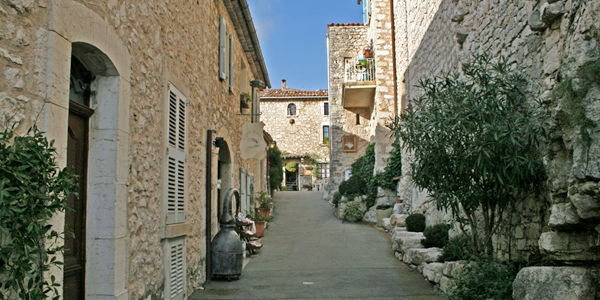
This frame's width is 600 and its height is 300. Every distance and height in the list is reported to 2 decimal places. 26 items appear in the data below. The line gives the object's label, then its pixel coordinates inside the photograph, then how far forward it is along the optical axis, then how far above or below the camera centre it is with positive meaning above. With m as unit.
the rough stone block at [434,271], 6.89 -1.30
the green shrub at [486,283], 4.90 -1.06
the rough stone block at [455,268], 5.84 -1.08
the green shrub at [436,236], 8.58 -0.92
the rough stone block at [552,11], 4.46 +1.73
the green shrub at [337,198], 16.95 -0.39
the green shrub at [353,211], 15.63 -0.79
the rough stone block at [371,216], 15.16 -0.95
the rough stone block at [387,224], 13.20 -1.06
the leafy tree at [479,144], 4.85 +0.48
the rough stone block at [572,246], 4.32 -0.56
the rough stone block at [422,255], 7.90 -1.20
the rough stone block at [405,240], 9.15 -1.09
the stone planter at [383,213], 14.40 -0.80
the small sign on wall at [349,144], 21.48 +2.04
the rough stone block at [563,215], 4.16 -0.27
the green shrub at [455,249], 6.89 -0.95
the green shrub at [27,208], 2.42 -0.10
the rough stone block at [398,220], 11.87 -0.85
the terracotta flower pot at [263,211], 14.28 -0.71
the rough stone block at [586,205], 3.85 -0.16
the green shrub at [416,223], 10.47 -0.81
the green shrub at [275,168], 22.12 +0.99
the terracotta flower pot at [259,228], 12.42 -1.07
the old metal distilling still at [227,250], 7.31 -0.99
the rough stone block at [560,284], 4.08 -0.88
